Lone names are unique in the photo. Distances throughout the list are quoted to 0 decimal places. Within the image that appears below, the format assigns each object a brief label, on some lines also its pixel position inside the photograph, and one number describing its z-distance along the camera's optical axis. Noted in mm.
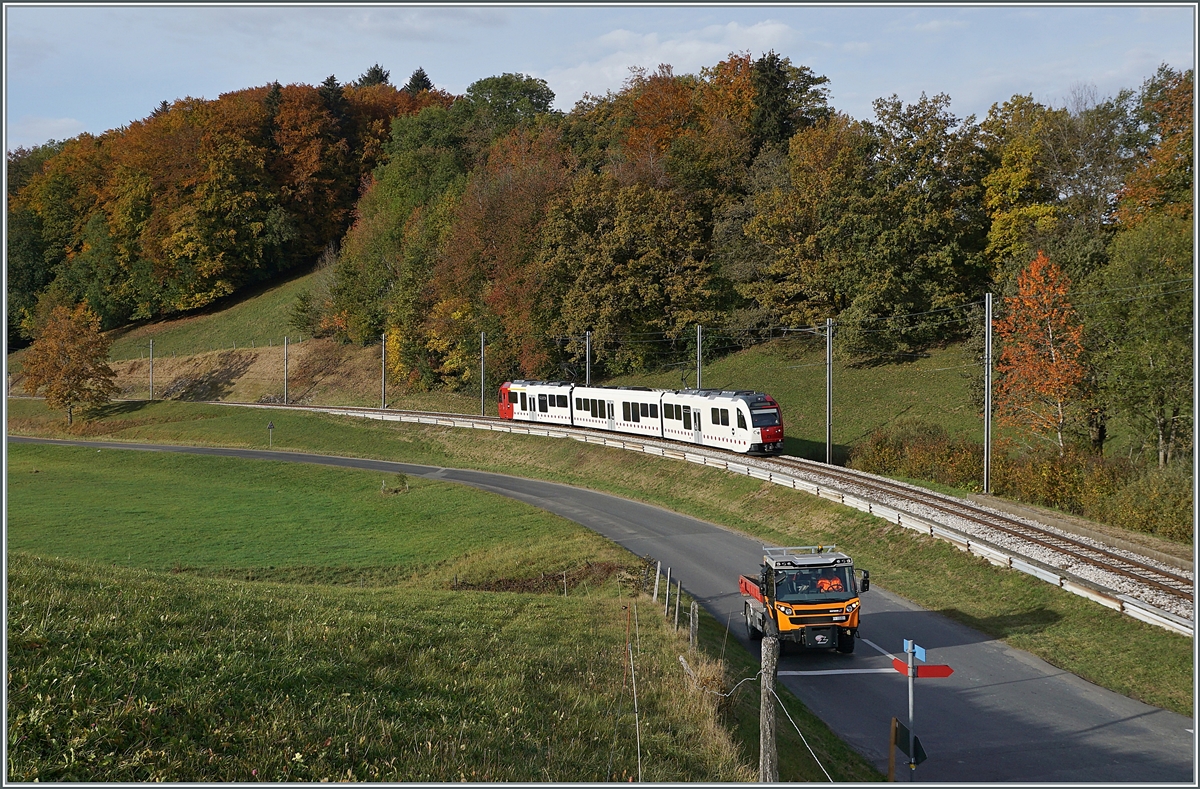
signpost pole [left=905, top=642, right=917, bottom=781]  11719
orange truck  19141
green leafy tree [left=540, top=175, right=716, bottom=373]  67938
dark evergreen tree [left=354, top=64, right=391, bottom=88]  145500
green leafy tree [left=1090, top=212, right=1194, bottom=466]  34344
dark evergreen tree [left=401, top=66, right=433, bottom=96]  144250
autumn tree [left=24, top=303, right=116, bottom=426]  74375
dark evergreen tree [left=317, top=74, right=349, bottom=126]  118000
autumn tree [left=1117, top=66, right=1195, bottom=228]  44531
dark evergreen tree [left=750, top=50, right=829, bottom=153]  77000
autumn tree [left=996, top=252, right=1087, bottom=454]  37844
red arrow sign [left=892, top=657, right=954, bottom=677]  11836
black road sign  11930
